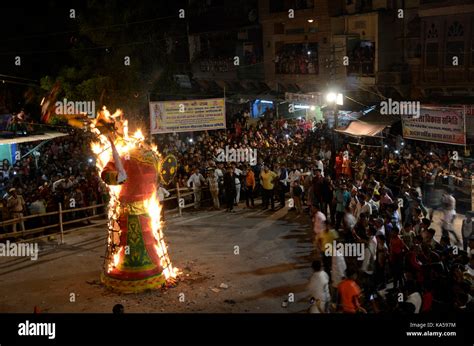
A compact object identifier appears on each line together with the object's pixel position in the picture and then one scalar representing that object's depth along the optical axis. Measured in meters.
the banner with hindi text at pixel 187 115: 19.09
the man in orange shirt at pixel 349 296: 8.26
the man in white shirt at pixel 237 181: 18.42
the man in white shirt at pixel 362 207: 12.49
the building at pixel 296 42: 27.66
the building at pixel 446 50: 20.91
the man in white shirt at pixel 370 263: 10.25
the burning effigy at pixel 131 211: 11.48
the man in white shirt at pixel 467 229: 11.67
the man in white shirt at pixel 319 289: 8.62
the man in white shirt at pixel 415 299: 7.99
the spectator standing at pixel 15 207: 15.52
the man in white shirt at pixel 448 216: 12.25
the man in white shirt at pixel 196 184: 18.61
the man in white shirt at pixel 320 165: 18.45
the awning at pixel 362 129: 20.70
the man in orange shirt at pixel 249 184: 18.23
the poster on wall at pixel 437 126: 15.97
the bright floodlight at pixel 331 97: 20.55
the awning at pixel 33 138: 19.48
